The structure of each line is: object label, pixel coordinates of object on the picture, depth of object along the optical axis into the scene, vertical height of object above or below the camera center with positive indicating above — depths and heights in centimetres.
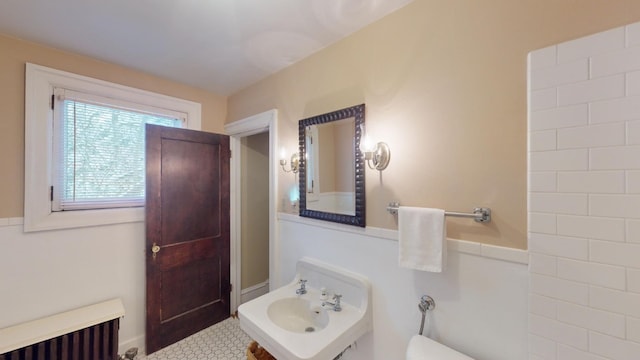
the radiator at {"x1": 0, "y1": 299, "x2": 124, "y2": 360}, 154 -102
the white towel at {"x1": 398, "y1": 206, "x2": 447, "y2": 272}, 116 -28
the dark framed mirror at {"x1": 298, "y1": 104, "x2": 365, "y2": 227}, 155 +9
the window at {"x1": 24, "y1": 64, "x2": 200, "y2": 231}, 175 +25
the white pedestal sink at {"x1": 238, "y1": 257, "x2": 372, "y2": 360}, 123 -79
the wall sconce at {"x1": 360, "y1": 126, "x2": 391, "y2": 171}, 143 +16
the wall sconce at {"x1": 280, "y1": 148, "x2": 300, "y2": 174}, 196 +15
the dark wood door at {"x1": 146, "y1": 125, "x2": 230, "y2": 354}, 213 -49
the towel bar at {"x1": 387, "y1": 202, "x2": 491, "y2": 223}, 109 -15
